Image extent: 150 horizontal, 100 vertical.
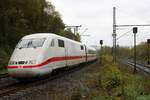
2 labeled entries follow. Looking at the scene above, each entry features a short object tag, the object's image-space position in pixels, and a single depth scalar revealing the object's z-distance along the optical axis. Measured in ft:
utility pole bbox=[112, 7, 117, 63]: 100.26
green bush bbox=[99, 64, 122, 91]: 40.93
